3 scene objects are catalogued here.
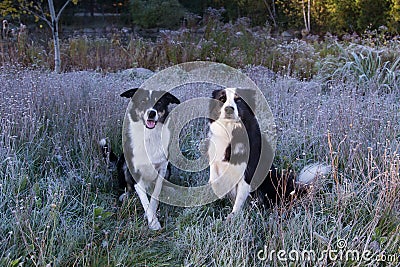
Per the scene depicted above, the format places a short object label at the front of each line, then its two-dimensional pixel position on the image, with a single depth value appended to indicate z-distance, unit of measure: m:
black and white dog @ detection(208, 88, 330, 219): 3.07
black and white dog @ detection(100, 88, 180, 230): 3.32
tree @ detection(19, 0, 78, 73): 6.13
